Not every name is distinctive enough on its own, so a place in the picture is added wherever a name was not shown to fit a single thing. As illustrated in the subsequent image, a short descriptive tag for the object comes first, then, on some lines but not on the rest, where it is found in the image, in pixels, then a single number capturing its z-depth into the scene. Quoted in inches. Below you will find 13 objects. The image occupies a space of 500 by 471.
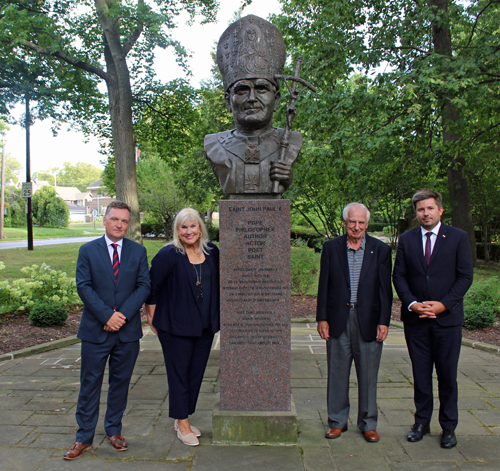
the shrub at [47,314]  296.5
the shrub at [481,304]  297.7
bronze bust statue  159.3
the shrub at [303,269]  417.1
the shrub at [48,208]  1908.2
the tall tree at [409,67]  350.3
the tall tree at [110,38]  497.4
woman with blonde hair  146.0
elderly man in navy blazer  148.8
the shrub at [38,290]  308.7
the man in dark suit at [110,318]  138.6
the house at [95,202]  3924.7
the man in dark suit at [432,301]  146.3
